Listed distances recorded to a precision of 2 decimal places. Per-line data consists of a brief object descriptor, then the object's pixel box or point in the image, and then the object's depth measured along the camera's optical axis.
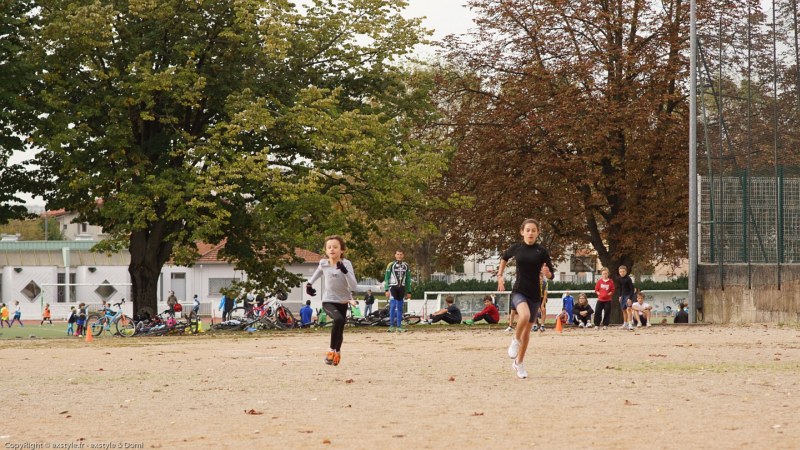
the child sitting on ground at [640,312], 32.75
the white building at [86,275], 65.69
